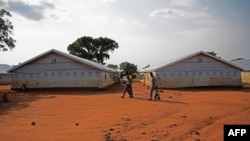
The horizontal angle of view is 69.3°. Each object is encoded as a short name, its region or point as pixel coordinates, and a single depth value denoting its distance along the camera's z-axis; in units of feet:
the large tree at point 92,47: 143.22
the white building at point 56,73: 63.72
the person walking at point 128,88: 44.60
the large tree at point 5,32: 69.11
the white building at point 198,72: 66.36
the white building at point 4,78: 104.64
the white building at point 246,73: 85.98
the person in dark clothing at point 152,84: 40.64
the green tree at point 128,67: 231.10
